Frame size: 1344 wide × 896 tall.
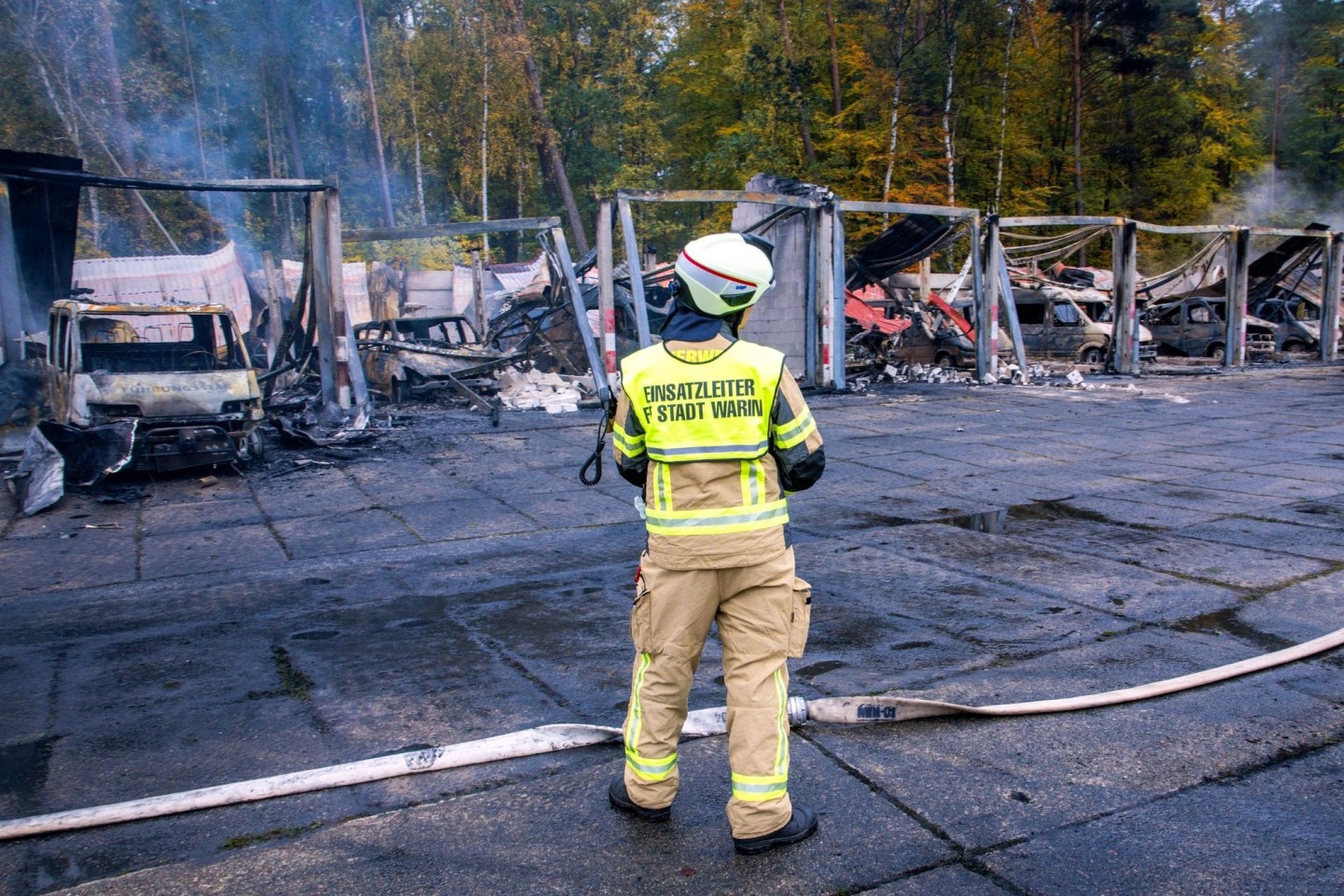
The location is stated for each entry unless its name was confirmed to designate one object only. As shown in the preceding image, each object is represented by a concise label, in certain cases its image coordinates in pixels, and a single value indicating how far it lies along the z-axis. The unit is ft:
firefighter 9.44
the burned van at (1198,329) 76.13
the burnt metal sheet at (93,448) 28.50
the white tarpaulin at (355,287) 91.91
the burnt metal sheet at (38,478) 26.73
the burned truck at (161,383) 29.76
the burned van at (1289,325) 81.10
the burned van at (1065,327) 70.85
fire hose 10.20
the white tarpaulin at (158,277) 71.10
